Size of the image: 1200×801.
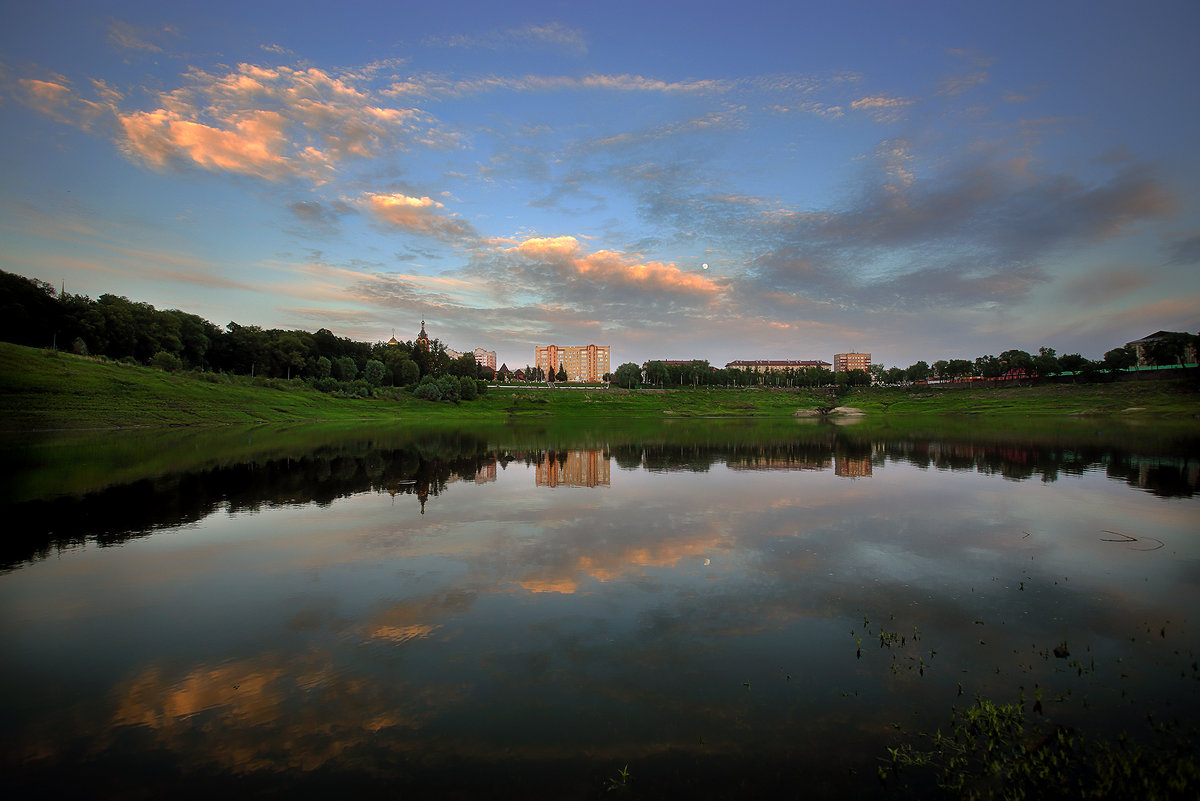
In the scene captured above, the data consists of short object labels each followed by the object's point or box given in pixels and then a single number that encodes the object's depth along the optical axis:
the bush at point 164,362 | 78.44
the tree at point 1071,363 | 125.94
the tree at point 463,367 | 135.38
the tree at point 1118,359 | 117.88
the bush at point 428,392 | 106.38
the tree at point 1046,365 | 126.94
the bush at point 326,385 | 99.50
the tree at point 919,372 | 173.75
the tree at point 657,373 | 185.62
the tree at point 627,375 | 177.62
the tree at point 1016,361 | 133.99
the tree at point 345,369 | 117.00
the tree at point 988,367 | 143.25
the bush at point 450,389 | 108.25
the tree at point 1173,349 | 111.94
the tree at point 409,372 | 121.50
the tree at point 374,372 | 114.62
